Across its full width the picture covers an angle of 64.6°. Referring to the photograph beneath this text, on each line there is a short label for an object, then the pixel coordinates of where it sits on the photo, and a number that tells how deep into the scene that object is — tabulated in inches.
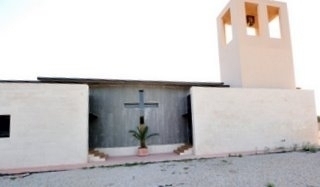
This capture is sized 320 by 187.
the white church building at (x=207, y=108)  389.1
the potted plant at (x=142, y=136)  471.5
